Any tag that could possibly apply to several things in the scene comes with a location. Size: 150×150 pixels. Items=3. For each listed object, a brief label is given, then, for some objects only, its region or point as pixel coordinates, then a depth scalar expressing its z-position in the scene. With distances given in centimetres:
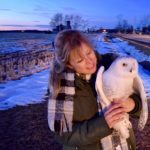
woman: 97
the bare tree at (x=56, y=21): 5742
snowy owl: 93
